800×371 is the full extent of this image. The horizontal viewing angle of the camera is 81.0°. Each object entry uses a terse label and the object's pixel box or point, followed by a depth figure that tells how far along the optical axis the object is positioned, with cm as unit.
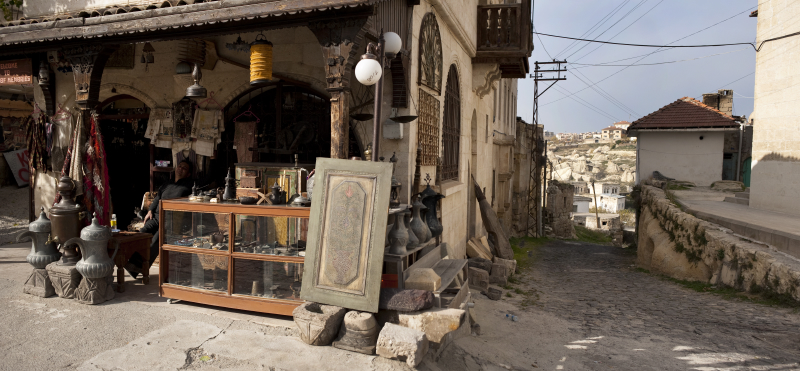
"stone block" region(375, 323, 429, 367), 376
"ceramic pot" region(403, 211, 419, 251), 502
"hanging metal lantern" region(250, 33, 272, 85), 546
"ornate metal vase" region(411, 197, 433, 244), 534
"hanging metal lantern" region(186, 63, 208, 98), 596
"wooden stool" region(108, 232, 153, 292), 548
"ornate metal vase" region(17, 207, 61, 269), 529
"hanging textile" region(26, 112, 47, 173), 825
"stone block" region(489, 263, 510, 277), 977
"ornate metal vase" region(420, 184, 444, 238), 622
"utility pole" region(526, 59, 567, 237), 2555
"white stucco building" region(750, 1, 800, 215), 1113
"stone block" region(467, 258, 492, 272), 963
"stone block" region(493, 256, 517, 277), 1060
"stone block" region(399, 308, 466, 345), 404
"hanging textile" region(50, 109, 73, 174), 823
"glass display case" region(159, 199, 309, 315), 471
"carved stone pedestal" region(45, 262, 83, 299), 515
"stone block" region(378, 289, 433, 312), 415
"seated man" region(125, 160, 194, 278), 607
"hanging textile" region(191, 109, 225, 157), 786
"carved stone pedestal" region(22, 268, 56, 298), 525
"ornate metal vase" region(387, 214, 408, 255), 470
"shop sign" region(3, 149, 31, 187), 1359
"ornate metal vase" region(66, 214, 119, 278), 498
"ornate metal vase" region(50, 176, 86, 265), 530
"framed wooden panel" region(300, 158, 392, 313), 412
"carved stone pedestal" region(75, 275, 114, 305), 506
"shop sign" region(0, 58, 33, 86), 720
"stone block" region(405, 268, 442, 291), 452
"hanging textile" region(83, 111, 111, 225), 652
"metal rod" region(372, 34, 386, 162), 487
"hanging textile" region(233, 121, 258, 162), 784
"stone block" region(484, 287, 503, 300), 811
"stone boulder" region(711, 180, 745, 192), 1812
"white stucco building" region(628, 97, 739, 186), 1983
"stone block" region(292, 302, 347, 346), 405
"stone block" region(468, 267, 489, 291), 849
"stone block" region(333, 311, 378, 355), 403
